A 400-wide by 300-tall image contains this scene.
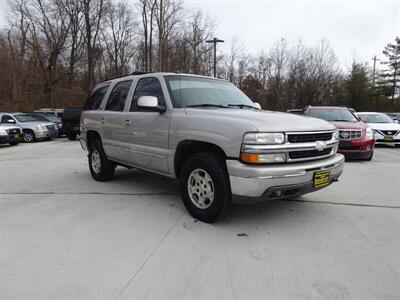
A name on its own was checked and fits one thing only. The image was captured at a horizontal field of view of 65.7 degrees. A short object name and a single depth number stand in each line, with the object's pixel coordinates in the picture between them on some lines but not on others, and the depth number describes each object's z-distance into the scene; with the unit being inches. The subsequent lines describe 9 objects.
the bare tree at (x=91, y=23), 1301.6
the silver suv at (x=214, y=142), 130.0
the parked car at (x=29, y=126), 596.6
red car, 327.6
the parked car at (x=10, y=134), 513.9
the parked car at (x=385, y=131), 479.2
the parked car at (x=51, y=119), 680.4
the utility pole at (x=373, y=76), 1595.0
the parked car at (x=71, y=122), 631.8
